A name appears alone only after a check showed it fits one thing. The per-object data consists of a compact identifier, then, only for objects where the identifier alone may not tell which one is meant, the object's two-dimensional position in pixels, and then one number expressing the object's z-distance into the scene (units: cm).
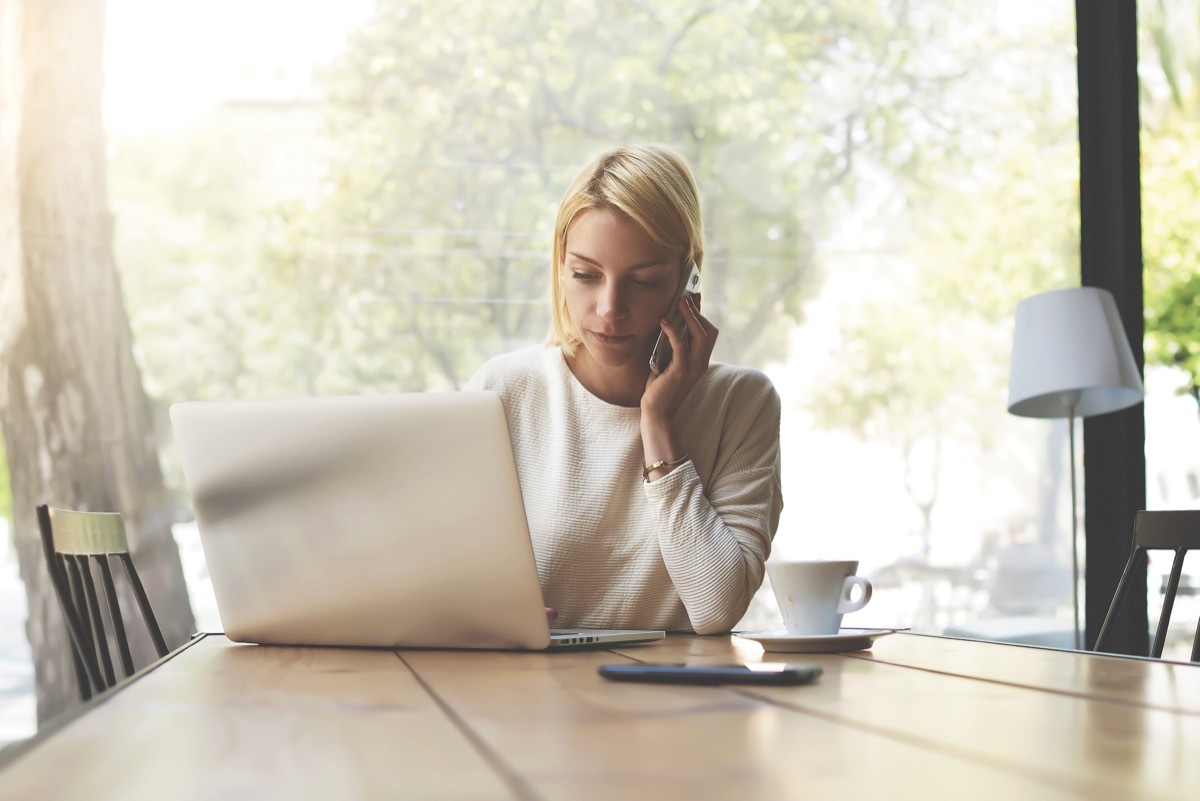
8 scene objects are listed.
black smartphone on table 75
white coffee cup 107
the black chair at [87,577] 117
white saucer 102
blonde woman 157
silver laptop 98
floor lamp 274
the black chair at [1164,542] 130
